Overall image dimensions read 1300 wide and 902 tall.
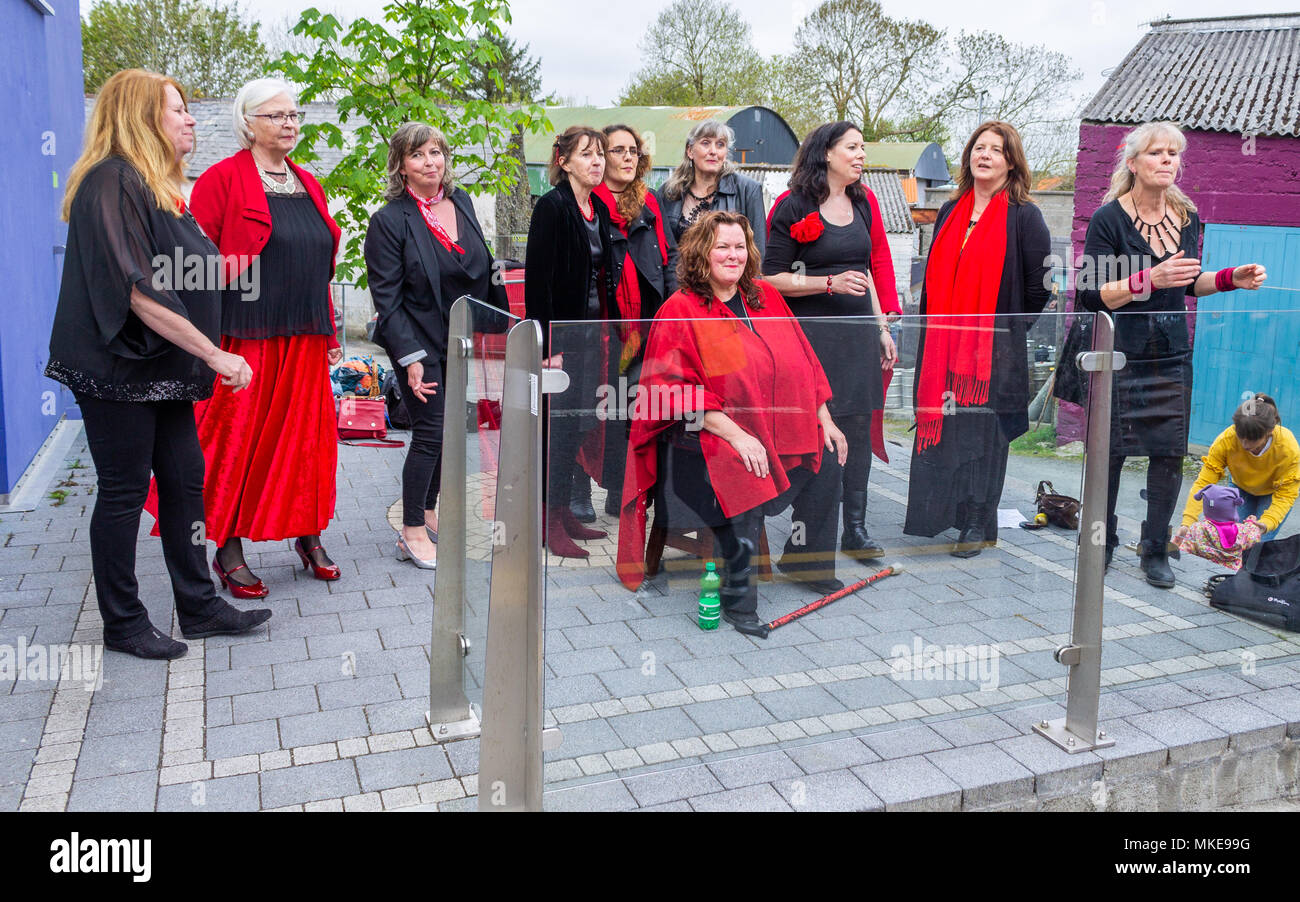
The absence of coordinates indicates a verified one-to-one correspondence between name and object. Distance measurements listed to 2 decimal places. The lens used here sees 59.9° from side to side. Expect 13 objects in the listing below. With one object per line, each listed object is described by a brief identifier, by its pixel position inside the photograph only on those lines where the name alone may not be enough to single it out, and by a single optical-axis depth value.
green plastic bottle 3.18
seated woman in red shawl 2.97
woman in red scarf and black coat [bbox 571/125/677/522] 5.13
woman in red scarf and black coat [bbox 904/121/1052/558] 3.43
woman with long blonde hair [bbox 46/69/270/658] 3.70
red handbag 8.13
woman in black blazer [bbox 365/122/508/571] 4.89
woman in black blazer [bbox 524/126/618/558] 5.00
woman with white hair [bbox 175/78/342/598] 4.43
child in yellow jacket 4.20
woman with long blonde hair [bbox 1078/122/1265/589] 3.88
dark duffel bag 4.23
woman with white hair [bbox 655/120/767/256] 5.47
